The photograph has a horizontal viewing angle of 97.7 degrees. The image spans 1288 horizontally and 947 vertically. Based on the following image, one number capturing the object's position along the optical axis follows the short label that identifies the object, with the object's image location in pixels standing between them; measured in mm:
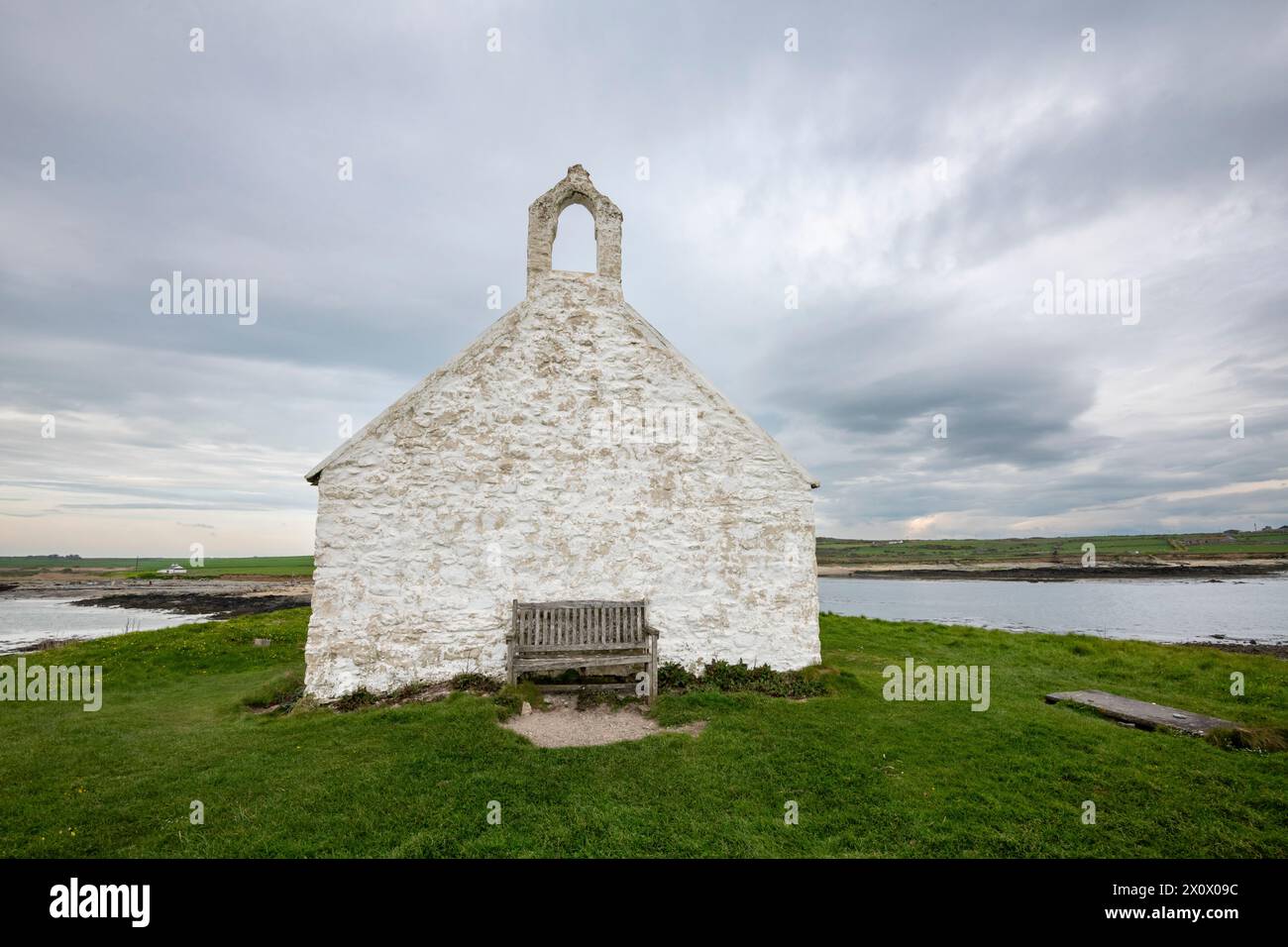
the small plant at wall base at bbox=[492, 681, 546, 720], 8680
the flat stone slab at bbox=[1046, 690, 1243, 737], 7844
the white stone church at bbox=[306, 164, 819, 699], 9742
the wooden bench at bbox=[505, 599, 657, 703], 9281
